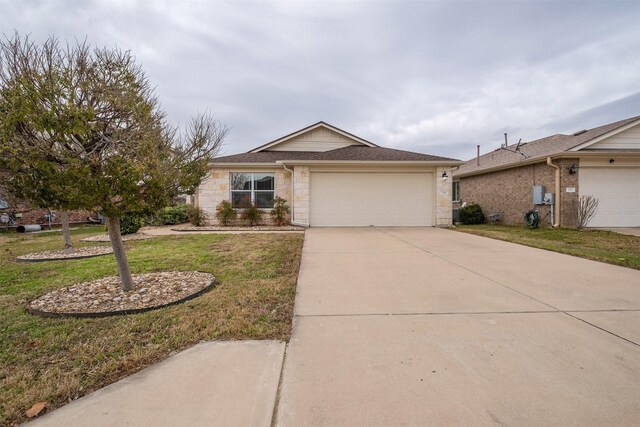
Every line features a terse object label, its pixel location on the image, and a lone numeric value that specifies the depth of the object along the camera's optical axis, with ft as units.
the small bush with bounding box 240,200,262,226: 43.35
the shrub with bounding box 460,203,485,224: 53.16
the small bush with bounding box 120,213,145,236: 35.01
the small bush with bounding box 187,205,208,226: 43.60
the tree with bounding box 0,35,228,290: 10.17
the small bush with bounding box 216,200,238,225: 42.70
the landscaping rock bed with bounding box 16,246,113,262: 22.20
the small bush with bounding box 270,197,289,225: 43.04
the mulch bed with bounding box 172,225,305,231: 40.06
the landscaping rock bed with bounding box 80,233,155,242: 31.31
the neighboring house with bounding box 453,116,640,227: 40.52
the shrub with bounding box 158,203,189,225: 48.37
